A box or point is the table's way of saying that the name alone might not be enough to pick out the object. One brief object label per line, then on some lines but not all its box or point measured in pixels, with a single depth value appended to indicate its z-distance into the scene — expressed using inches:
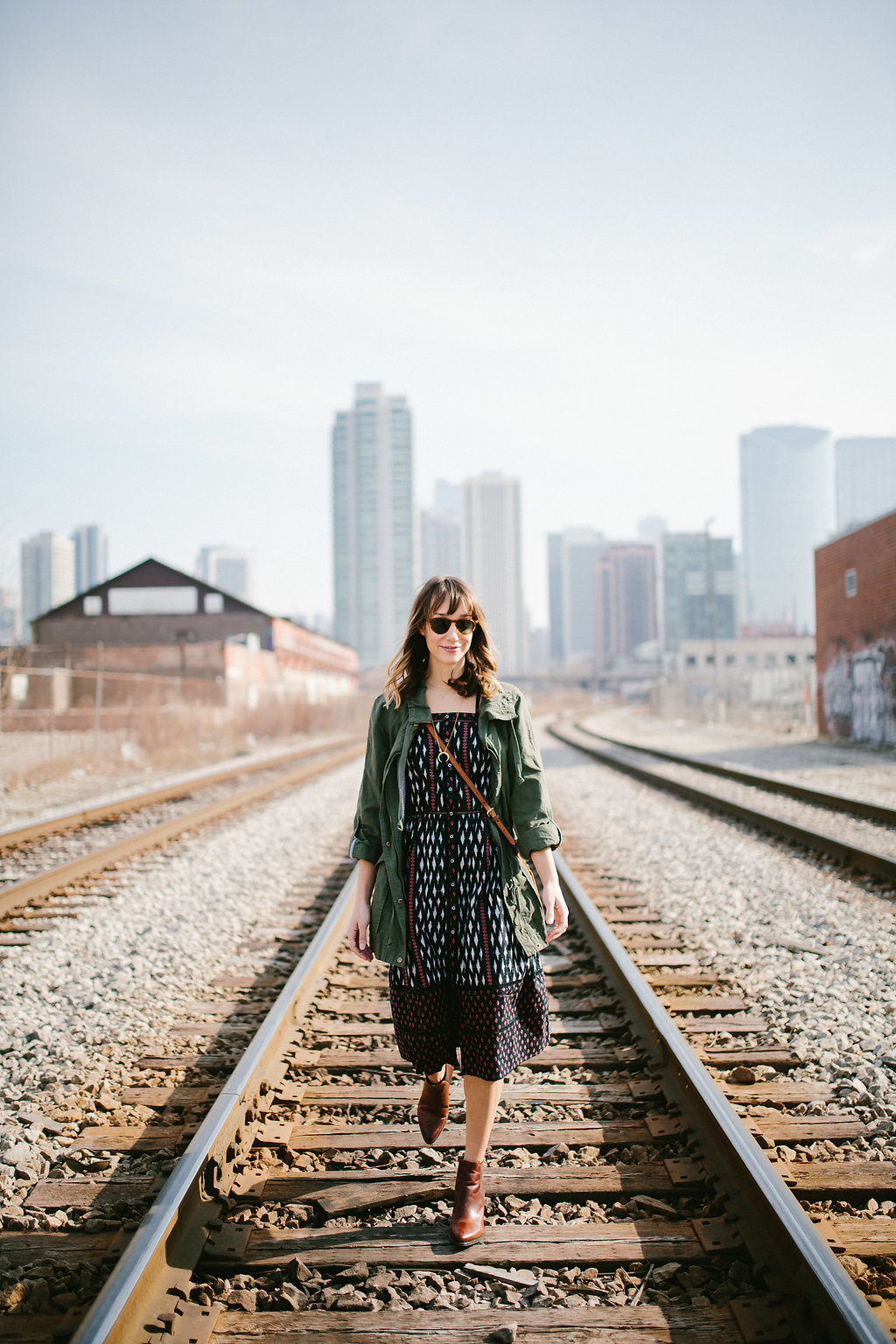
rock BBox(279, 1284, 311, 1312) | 89.7
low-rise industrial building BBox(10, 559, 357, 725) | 1633.9
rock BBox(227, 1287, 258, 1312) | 89.4
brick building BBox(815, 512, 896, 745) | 816.3
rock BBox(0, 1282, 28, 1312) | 90.0
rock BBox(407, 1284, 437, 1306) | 90.5
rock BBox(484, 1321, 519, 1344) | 84.4
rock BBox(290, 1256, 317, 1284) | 94.1
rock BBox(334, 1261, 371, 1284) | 94.2
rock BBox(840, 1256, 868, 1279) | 90.1
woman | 100.9
